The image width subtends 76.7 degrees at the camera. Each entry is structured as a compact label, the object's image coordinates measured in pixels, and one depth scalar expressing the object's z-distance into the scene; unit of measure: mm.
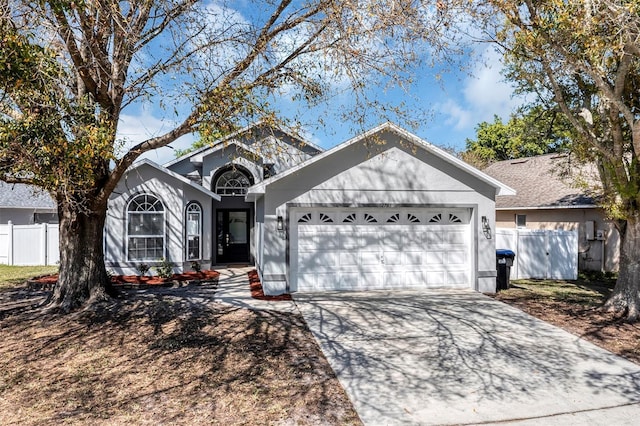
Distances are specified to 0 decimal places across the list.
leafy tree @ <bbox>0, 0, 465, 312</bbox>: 5895
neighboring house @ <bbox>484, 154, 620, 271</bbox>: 15727
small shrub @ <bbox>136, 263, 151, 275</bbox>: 13656
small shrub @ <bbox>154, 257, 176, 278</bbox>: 13465
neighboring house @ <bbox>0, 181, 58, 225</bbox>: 18797
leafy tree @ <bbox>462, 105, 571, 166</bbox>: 35869
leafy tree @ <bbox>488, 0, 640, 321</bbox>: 7082
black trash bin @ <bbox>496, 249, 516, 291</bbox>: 12276
